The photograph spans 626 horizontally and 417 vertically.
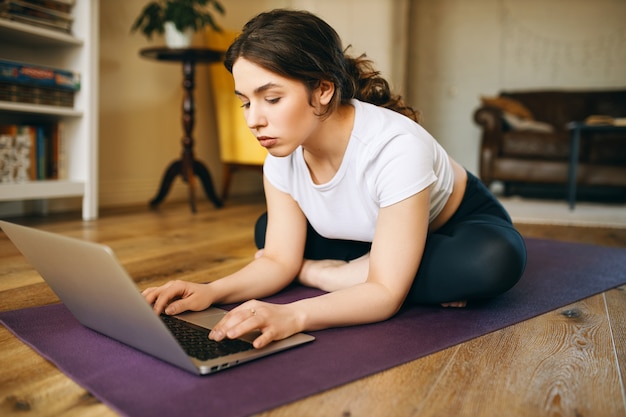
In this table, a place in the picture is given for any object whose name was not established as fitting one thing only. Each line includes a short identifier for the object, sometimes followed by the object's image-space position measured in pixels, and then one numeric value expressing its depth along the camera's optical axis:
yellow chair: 3.47
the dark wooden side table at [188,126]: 2.99
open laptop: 0.76
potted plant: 2.91
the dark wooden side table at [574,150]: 3.54
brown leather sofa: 4.05
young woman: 0.99
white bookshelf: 2.56
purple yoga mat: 0.77
